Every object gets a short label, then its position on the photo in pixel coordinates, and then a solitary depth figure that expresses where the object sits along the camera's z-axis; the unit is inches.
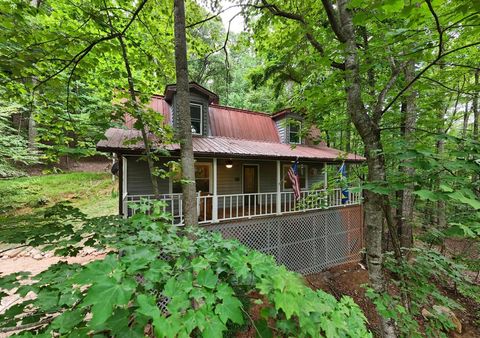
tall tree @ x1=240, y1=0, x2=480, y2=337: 69.6
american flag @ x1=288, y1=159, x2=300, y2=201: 293.8
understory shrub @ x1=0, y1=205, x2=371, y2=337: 39.1
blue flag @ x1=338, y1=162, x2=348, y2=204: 334.6
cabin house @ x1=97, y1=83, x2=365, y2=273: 276.2
